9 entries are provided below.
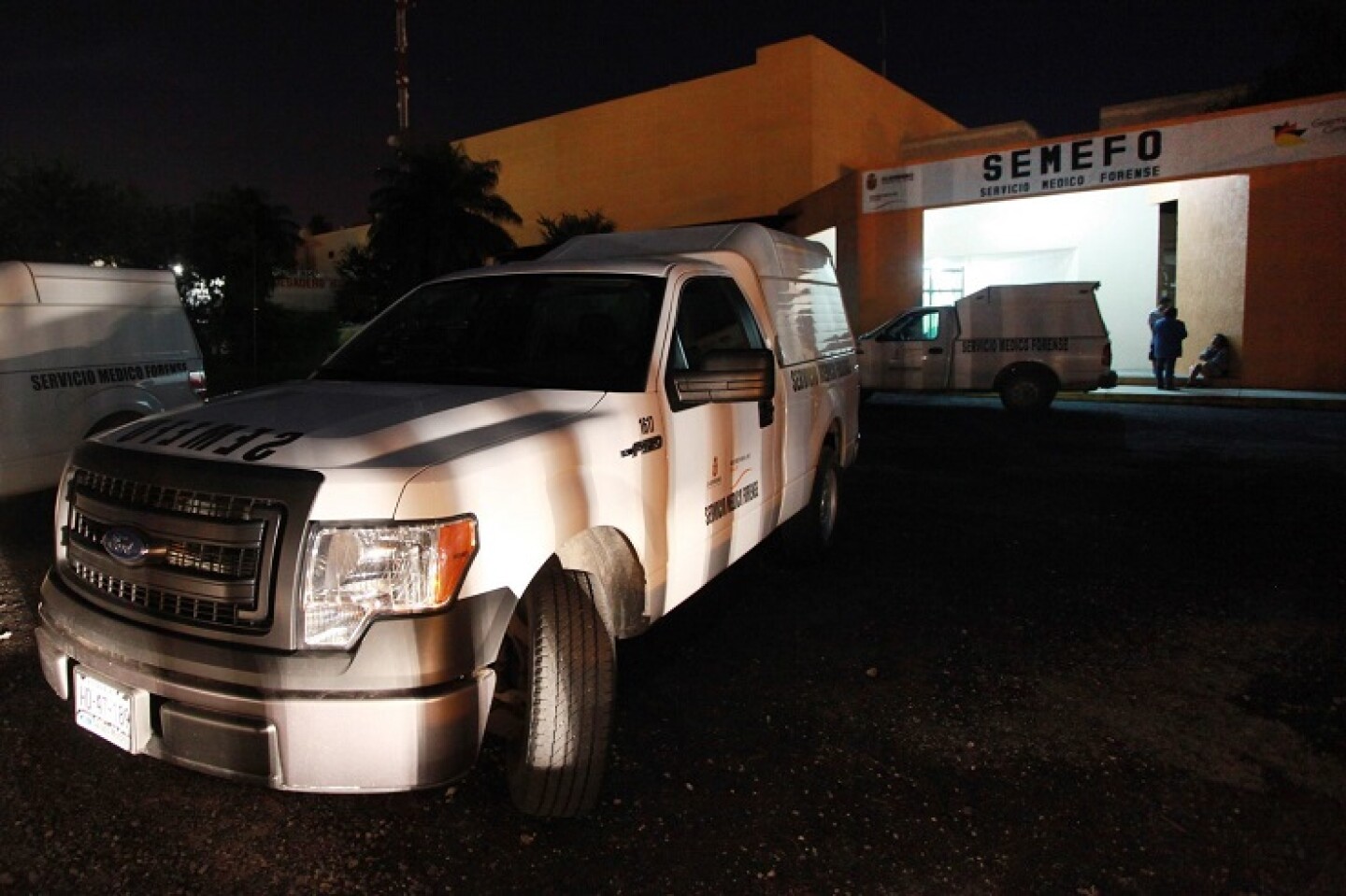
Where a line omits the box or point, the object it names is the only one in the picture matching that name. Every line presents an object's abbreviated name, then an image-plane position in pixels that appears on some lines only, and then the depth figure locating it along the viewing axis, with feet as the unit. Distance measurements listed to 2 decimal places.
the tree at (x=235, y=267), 104.47
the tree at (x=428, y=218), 105.81
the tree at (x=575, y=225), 124.47
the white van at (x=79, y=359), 21.45
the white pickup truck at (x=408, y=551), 7.84
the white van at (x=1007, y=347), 46.57
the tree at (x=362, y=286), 124.77
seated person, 60.54
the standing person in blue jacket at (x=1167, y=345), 57.77
